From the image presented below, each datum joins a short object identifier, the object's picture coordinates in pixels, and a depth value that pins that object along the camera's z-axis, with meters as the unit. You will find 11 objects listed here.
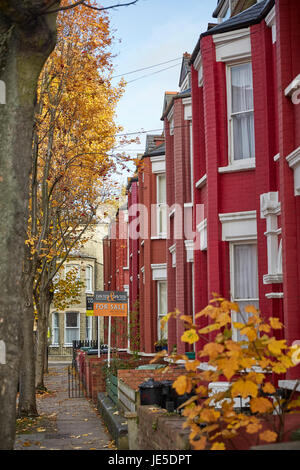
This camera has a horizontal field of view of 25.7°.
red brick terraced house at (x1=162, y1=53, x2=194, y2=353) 17.62
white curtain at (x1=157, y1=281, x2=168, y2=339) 23.20
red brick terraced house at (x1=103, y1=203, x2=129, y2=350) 37.27
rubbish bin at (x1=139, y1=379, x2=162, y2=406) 10.26
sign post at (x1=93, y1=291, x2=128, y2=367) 20.62
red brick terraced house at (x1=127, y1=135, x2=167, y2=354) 23.48
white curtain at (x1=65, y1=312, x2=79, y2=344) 57.72
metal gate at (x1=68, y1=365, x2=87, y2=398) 22.05
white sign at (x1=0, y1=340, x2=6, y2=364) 6.80
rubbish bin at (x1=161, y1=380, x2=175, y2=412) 9.81
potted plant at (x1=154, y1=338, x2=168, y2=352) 20.50
